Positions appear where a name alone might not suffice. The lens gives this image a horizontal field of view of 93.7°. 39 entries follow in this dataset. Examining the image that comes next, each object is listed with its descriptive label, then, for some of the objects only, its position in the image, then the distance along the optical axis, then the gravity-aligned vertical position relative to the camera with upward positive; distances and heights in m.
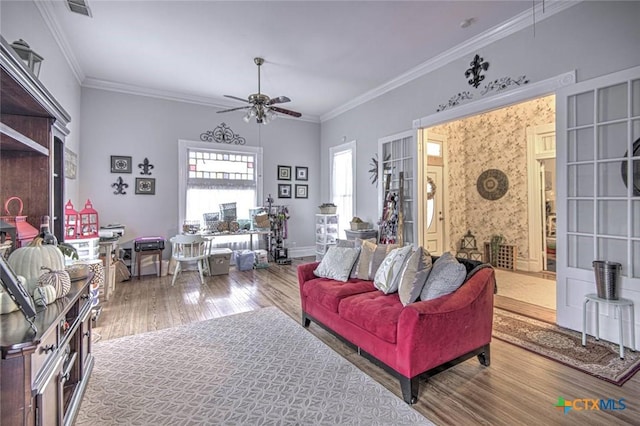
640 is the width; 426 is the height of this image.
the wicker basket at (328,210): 6.48 +0.06
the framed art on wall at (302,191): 7.20 +0.53
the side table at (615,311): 2.49 -0.88
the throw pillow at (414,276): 2.29 -0.50
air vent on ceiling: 3.05 +2.16
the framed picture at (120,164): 5.29 +0.88
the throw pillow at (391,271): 2.61 -0.52
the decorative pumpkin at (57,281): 1.51 -0.35
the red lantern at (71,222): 3.74 -0.11
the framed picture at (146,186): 5.49 +0.50
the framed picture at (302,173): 7.18 +0.96
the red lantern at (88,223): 3.90 -0.13
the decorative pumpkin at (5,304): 1.32 -0.40
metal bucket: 2.60 -0.59
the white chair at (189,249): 4.76 -0.60
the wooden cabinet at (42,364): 1.08 -0.64
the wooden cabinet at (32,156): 1.83 +0.38
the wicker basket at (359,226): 5.62 -0.25
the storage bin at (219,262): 5.45 -0.89
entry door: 5.93 +0.03
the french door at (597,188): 2.66 +0.24
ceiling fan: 4.08 +1.47
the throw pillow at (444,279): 2.22 -0.50
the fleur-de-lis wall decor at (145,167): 5.52 +0.86
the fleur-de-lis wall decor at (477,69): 3.80 +1.85
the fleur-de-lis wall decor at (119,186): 5.32 +0.48
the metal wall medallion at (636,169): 2.61 +0.38
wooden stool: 5.20 -0.74
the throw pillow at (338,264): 3.08 -0.54
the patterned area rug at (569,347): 2.32 -1.20
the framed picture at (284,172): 6.93 +0.94
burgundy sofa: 1.95 -0.82
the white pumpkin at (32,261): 1.53 -0.25
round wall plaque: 6.02 +0.59
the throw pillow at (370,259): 3.05 -0.48
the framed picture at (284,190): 6.96 +0.53
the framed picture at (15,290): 1.14 -0.30
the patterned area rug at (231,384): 1.85 -1.24
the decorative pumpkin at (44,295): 1.44 -0.40
